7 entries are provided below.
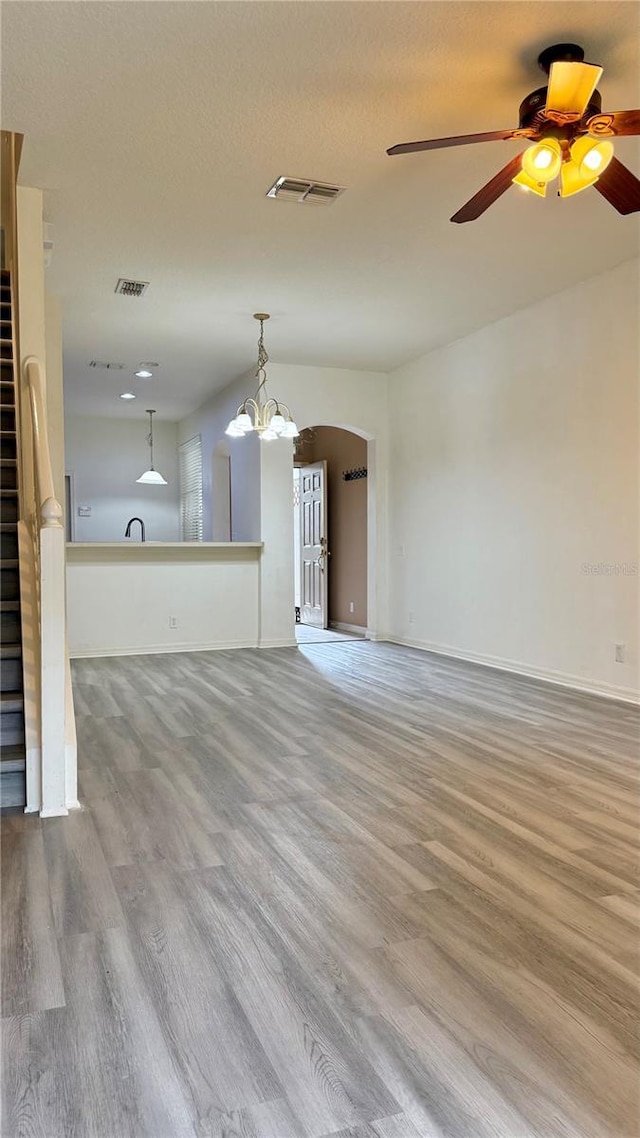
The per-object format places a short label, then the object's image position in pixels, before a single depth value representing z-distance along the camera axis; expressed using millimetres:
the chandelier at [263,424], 5723
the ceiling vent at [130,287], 5055
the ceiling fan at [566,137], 2465
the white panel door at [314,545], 9281
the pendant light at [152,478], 9258
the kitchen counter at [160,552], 6996
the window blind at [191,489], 10289
